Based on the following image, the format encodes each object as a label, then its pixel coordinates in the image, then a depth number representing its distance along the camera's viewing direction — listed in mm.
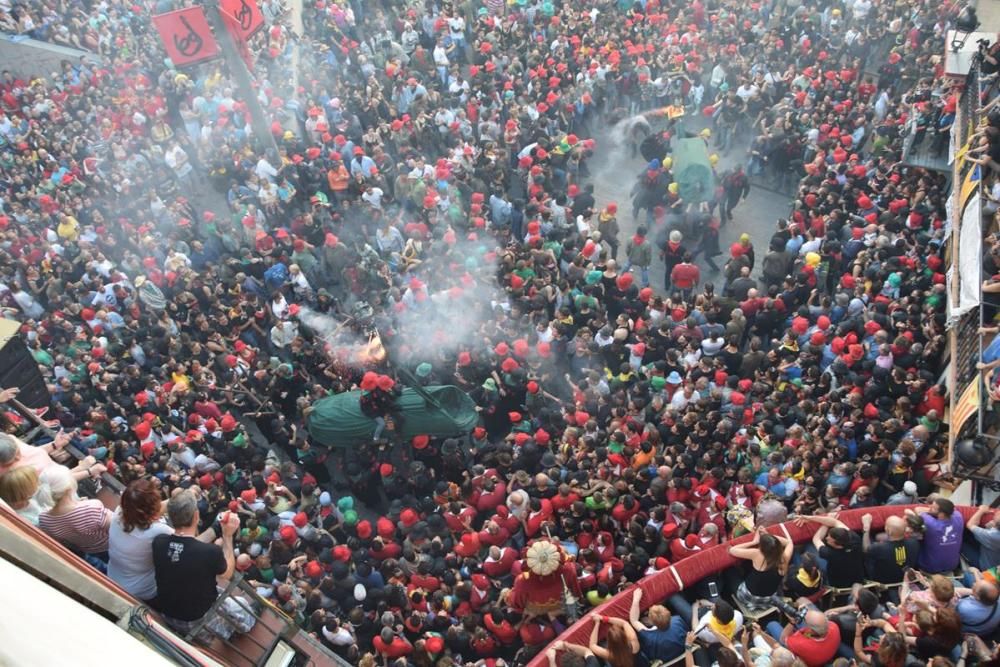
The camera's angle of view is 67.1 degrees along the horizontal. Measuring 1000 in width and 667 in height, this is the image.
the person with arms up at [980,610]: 5808
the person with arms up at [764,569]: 6387
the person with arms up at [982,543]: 6738
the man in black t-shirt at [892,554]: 6605
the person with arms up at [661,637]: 6312
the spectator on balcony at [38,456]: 5523
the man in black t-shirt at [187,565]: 5379
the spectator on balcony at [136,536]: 5344
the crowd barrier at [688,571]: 6641
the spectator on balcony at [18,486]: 5230
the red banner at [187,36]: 13781
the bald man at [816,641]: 5832
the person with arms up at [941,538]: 6672
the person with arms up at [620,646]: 6066
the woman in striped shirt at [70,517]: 5676
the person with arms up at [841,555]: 6555
